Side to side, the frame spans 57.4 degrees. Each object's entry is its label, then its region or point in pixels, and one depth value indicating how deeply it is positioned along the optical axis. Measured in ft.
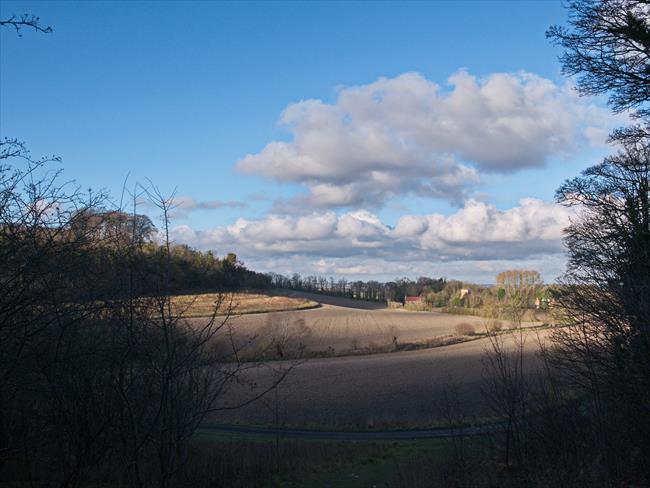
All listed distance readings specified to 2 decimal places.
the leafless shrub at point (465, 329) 282.71
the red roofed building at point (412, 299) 483.02
